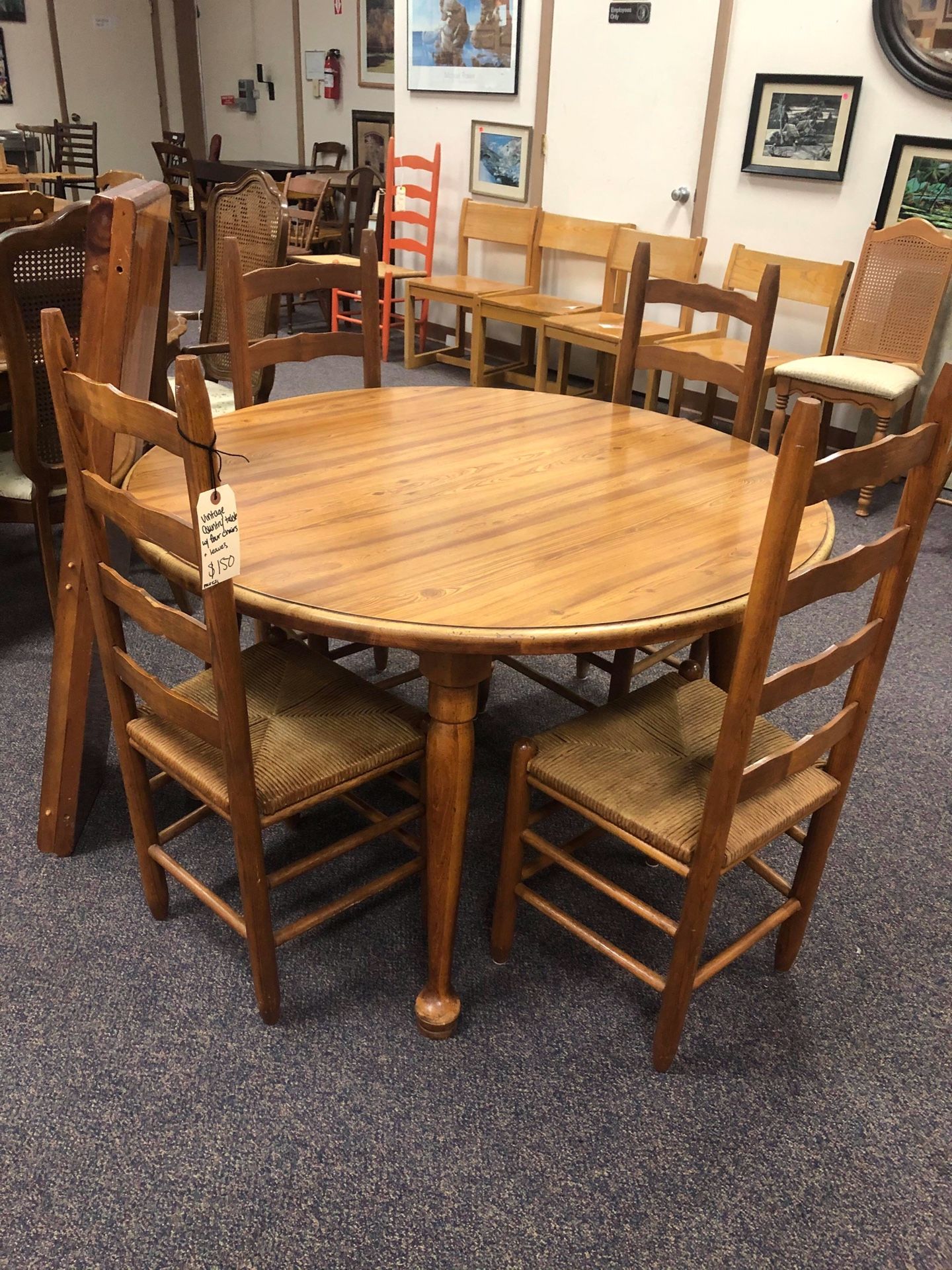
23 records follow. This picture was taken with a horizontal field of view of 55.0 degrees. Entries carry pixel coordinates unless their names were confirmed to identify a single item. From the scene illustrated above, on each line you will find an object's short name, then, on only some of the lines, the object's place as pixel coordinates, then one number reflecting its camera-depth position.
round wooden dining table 1.21
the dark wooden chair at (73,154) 7.65
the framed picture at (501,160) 4.88
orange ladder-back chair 5.26
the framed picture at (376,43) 7.31
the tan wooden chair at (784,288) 3.72
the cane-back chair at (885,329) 3.38
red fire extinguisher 7.71
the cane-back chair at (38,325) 1.95
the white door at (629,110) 4.12
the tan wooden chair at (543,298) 4.45
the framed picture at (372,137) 7.58
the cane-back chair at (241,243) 3.02
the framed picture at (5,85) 8.23
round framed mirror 3.39
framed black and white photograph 3.72
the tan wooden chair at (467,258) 4.78
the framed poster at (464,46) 4.75
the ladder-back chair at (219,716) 1.14
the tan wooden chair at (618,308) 4.02
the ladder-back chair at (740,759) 1.09
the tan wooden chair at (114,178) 3.60
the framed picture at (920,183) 3.51
